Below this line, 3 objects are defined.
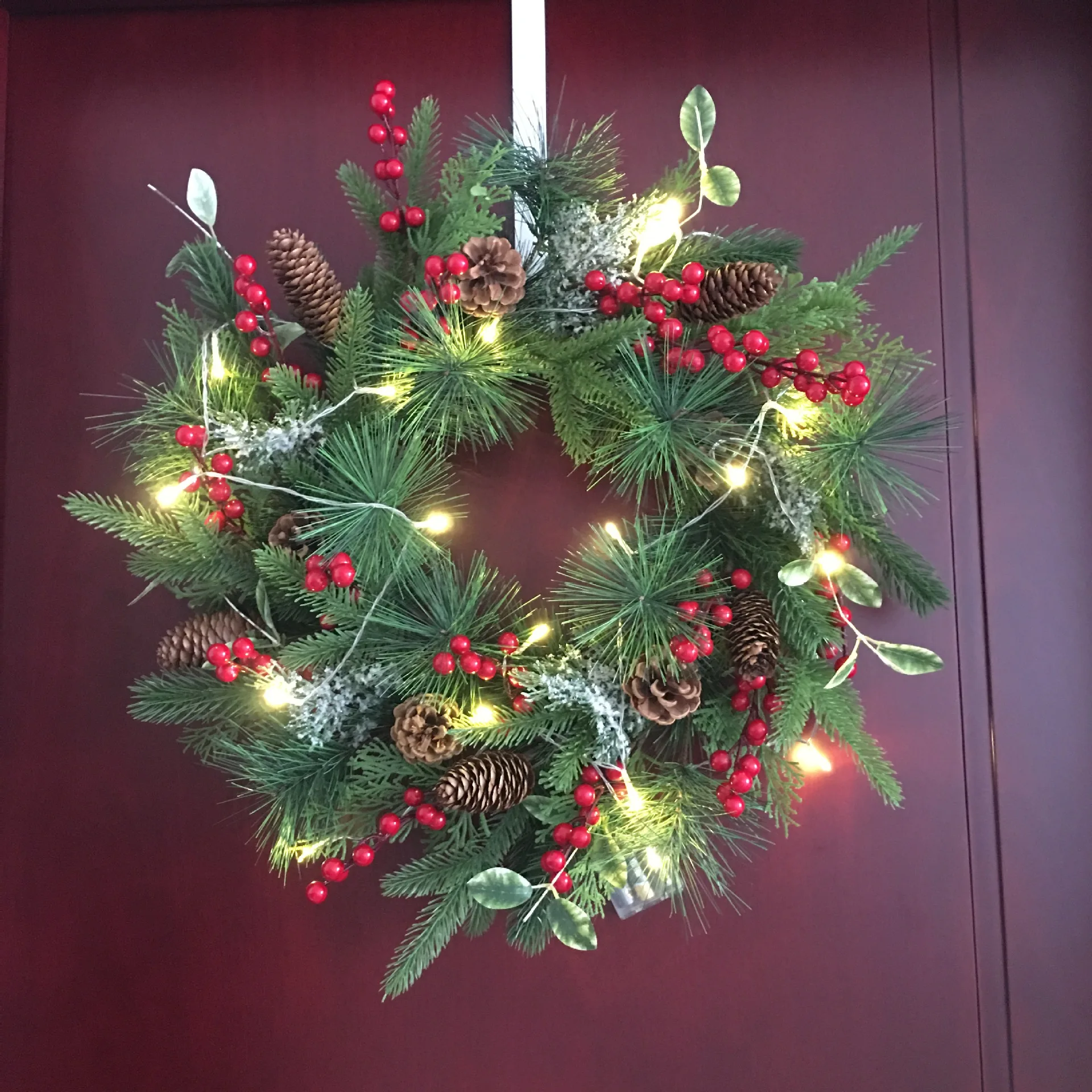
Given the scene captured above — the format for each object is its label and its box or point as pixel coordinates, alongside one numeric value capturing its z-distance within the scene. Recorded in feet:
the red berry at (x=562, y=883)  2.67
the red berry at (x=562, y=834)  2.69
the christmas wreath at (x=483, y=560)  2.66
